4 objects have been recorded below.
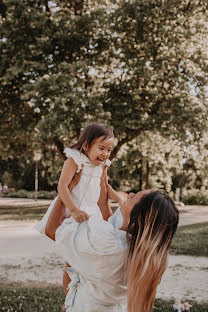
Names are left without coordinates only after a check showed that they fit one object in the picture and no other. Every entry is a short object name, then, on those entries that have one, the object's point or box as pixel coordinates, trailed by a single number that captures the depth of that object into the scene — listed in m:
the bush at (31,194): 34.38
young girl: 2.92
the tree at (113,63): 12.52
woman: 1.82
